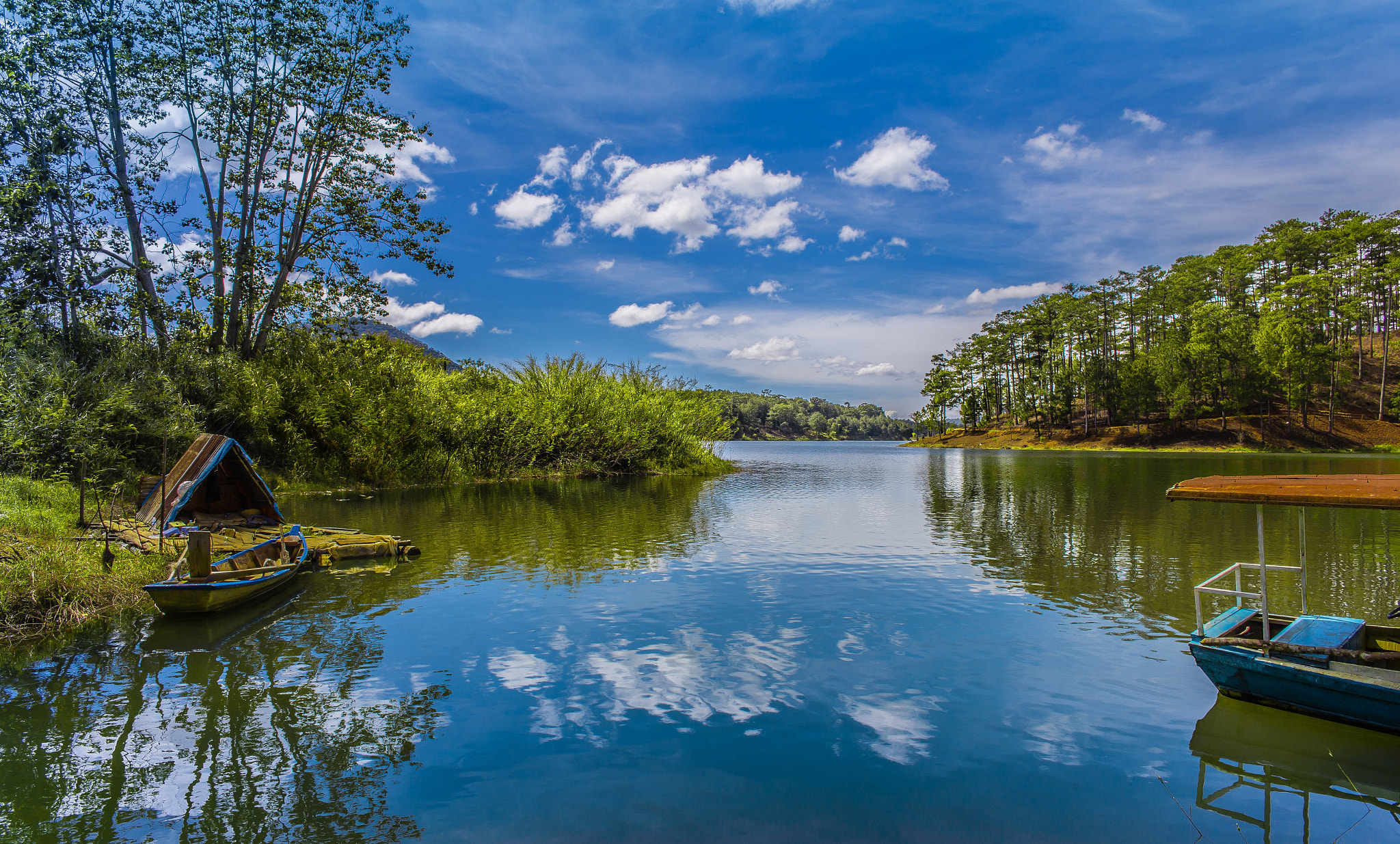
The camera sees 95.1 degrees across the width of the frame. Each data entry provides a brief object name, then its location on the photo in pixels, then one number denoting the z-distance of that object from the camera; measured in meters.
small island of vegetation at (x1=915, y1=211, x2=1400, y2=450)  57.88
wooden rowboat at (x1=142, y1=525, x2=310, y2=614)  9.81
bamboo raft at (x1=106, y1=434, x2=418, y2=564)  12.66
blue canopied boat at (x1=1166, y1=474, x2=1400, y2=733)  6.33
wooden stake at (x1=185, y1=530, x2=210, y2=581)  10.12
